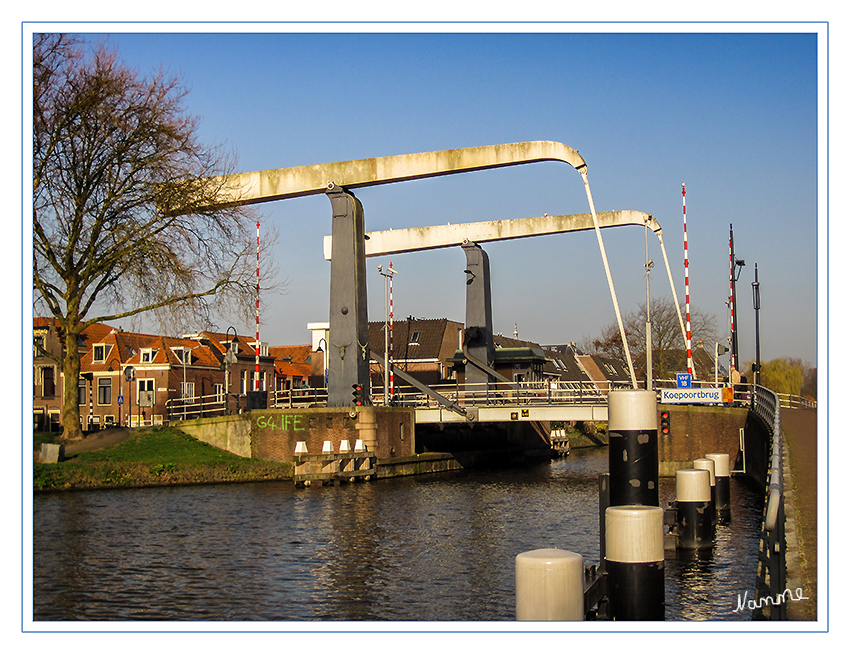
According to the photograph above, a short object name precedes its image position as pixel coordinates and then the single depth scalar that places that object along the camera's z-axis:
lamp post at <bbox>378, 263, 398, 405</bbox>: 27.87
